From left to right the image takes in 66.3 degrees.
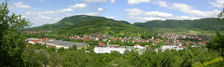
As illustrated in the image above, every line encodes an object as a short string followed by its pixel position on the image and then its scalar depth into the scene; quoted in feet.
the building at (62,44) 359.25
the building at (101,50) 293.98
